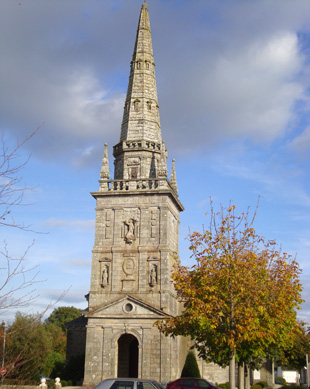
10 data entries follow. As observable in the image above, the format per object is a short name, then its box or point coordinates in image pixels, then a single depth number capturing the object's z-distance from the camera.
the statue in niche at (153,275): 34.31
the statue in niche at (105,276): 34.84
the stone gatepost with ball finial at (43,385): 24.81
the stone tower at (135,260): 32.69
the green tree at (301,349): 41.94
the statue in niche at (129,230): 35.41
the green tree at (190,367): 34.03
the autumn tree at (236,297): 21.12
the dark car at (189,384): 23.48
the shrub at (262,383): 39.33
